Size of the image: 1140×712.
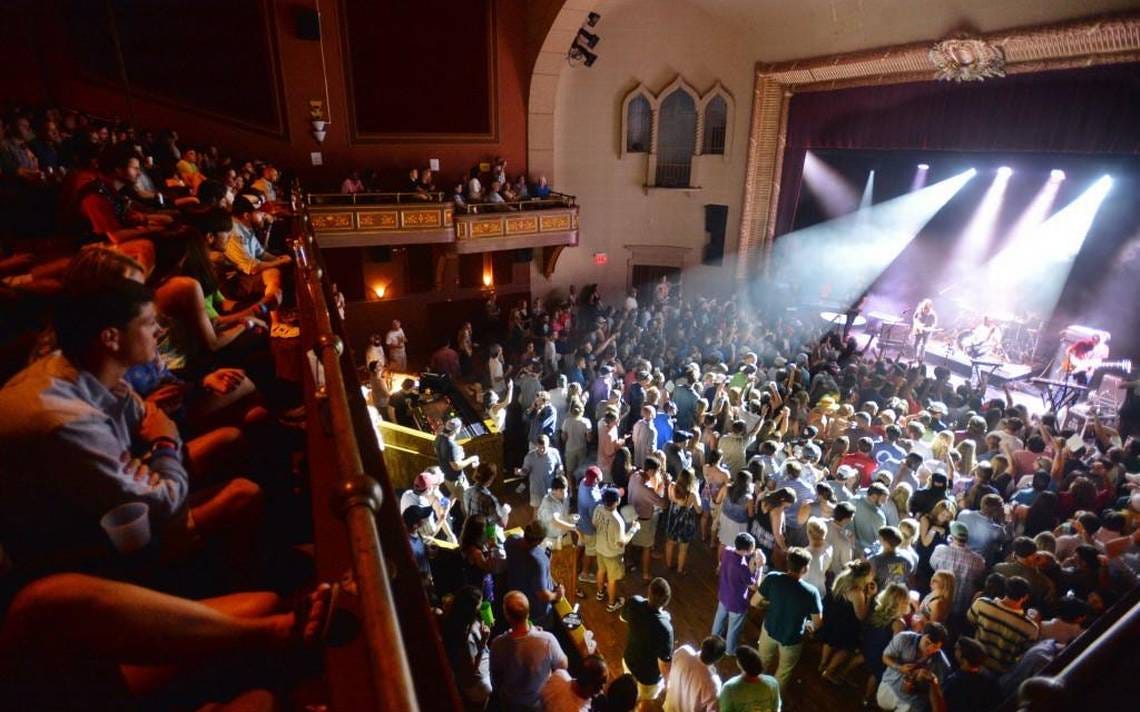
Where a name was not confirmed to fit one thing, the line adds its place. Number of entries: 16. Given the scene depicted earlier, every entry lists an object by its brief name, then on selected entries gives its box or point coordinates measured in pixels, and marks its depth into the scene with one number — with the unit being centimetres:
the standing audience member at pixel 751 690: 337
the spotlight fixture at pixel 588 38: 1420
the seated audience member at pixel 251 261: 378
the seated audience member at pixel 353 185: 1228
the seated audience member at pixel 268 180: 789
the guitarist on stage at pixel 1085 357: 1047
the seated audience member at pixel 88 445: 130
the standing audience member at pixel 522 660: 323
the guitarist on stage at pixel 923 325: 1308
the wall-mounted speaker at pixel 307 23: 1155
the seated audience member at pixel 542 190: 1439
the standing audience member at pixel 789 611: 423
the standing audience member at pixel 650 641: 388
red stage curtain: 869
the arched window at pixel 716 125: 1584
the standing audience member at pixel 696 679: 354
